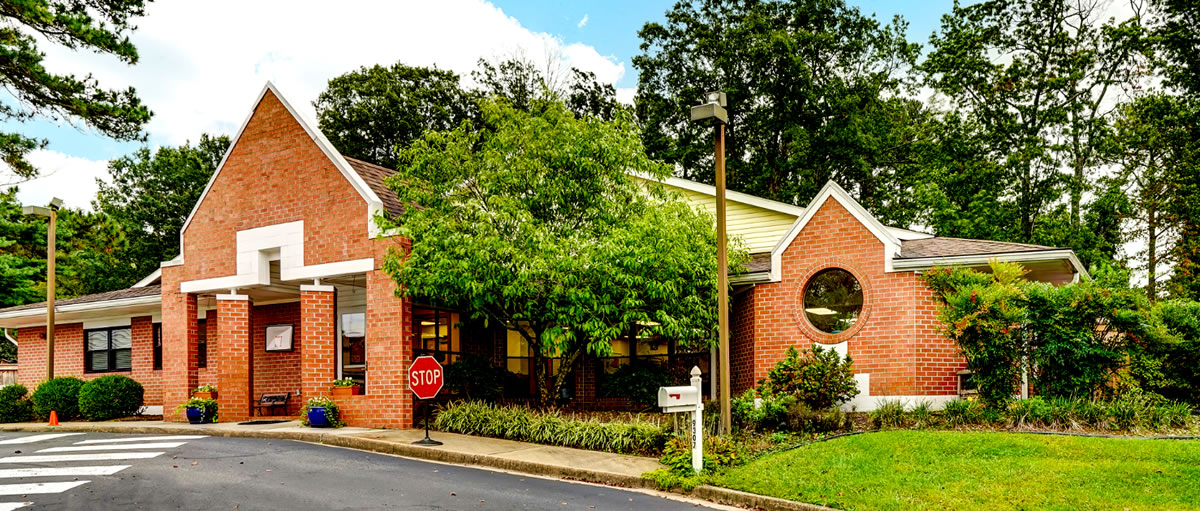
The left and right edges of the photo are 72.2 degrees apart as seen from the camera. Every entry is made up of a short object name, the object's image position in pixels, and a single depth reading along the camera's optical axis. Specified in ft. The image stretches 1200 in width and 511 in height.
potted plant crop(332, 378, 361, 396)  54.70
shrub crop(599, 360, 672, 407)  55.36
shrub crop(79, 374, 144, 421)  66.18
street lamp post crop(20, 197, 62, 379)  69.00
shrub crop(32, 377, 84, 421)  67.15
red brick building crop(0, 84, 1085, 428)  50.06
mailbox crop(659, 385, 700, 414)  34.55
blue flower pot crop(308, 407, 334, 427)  53.06
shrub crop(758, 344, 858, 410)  47.78
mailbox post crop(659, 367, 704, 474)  34.71
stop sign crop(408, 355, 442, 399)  46.21
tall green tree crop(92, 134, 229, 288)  127.95
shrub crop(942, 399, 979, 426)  42.88
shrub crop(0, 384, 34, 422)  68.49
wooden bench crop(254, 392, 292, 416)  65.31
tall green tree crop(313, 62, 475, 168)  123.85
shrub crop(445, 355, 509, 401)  57.67
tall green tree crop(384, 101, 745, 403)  47.09
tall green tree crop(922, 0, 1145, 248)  92.07
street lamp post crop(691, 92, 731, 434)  39.68
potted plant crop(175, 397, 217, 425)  58.49
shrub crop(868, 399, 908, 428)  43.86
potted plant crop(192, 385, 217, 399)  60.49
